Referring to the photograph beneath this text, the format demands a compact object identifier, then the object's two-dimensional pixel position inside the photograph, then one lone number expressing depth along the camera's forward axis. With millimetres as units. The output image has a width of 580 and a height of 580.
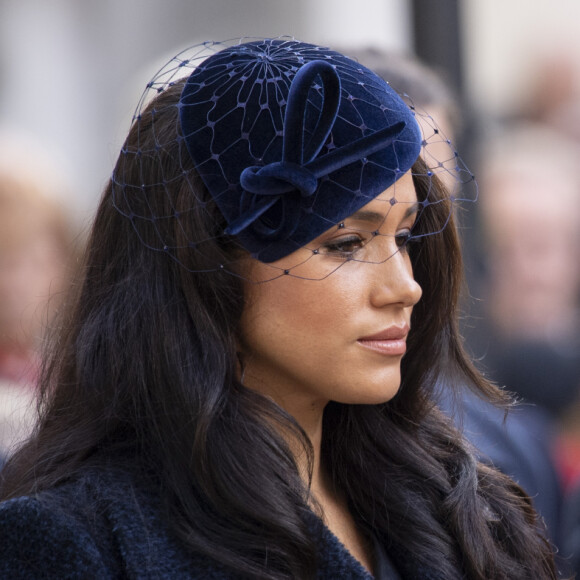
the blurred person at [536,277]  8914
